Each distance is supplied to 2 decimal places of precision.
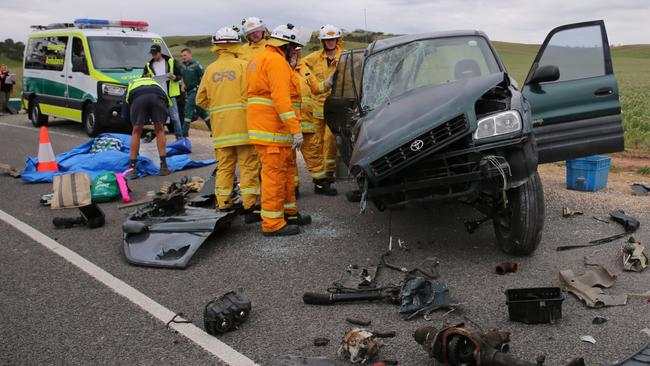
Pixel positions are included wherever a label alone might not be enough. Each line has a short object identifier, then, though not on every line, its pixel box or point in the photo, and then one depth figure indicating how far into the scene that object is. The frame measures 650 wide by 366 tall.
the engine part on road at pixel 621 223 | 5.20
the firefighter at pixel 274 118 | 5.61
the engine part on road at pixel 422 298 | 3.96
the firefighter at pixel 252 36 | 7.47
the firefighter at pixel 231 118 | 6.36
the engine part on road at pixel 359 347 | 3.35
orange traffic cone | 9.23
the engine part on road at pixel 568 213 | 6.07
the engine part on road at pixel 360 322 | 3.84
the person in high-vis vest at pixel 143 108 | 8.84
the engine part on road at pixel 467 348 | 3.04
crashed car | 4.37
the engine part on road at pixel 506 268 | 4.61
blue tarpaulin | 9.01
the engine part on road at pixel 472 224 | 4.94
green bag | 7.67
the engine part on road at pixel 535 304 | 3.68
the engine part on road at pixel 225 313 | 3.77
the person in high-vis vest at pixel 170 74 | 11.70
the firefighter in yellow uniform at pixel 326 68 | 7.92
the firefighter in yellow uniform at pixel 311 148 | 7.56
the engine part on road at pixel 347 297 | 4.18
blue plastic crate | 7.06
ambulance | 12.63
